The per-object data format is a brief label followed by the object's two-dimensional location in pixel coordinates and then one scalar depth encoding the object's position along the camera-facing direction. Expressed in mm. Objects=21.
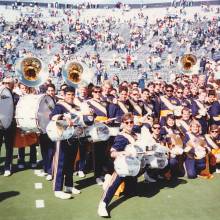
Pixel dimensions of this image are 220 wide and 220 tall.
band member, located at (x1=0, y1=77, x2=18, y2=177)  7355
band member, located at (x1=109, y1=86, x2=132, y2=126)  7590
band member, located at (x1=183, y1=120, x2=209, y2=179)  7688
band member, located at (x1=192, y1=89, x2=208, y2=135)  8766
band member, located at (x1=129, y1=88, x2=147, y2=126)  7983
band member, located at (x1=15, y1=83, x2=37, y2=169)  7975
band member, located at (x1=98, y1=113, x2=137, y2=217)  5873
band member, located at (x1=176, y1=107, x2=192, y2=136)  7988
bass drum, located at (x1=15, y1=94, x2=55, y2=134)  6770
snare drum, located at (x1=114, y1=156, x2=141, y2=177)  5668
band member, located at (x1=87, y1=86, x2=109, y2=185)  7195
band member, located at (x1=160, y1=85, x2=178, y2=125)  8742
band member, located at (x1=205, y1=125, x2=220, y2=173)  8109
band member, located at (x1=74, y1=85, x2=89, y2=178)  7430
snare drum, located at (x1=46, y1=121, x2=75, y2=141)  5957
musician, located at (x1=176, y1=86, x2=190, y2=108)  8953
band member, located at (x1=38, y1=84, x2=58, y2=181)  7311
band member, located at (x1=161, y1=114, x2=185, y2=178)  7477
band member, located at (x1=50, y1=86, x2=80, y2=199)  6301
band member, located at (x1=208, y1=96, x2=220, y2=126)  8891
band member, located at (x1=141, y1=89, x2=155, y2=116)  8344
